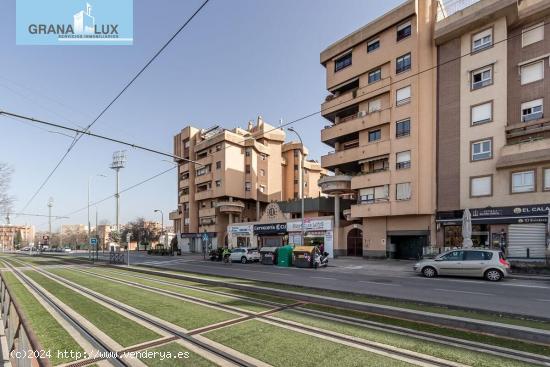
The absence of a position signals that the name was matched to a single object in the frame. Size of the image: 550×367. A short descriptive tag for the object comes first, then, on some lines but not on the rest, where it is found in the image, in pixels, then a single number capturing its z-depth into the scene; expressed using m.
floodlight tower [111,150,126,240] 32.28
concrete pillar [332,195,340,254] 33.62
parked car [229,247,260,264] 30.50
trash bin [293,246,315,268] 23.75
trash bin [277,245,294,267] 25.31
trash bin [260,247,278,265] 27.52
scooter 23.66
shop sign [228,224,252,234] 45.00
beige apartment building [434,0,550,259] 22.84
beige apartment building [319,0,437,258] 28.20
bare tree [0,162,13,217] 22.19
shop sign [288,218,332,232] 34.31
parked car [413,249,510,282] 15.89
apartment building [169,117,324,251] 53.22
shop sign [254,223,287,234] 39.50
